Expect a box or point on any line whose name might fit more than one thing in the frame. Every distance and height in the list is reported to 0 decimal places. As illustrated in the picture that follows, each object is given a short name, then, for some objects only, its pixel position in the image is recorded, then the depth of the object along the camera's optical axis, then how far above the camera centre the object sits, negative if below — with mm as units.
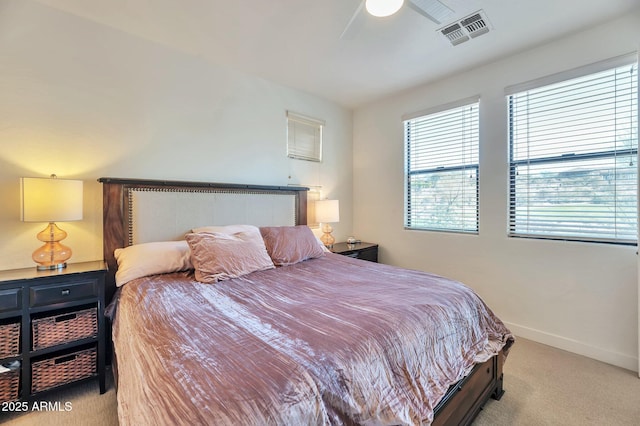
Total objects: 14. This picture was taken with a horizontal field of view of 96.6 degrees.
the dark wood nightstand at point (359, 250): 3504 -476
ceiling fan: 1800 +1352
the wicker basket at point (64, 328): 1775 -756
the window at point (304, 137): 3609 +989
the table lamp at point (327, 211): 3570 +15
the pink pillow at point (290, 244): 2521 -299
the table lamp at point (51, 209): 1850 +16
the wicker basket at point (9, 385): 1673 -1031
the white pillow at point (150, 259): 2043 -361
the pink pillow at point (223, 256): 2039 -338
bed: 869 -506
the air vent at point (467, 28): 2236 +1527
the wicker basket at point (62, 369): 1764 -1019
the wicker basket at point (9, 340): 1687 -767
